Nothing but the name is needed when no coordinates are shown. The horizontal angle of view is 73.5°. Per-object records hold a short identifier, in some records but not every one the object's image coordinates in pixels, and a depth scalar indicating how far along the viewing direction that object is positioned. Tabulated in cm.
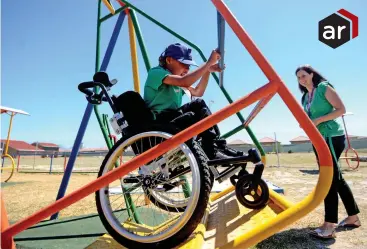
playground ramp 135
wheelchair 122
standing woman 233
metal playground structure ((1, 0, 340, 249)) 108
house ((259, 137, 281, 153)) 5968
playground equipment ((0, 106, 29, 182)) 834
